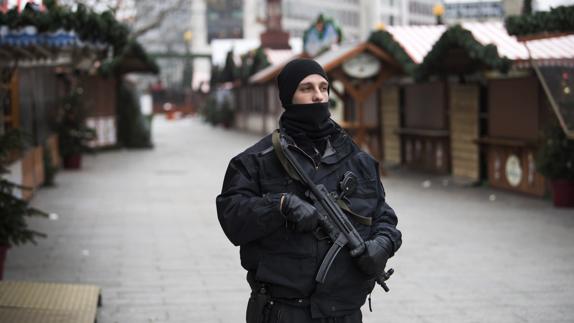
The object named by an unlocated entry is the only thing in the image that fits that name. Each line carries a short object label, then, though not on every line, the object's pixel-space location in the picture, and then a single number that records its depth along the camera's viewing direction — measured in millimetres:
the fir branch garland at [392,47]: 17812
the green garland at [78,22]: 7956
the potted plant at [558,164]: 13289
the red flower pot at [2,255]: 8391
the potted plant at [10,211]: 8258
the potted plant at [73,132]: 21703
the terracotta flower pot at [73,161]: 22219
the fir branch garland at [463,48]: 14242
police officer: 3914
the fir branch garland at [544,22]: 9398
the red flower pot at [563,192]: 13508
